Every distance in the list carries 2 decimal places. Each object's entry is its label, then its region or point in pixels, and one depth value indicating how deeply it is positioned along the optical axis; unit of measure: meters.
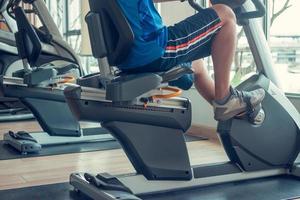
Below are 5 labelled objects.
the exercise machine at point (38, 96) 3.20
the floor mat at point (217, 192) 2.03
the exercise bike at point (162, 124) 1.87
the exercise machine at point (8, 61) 4.64
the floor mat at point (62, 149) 3.00
